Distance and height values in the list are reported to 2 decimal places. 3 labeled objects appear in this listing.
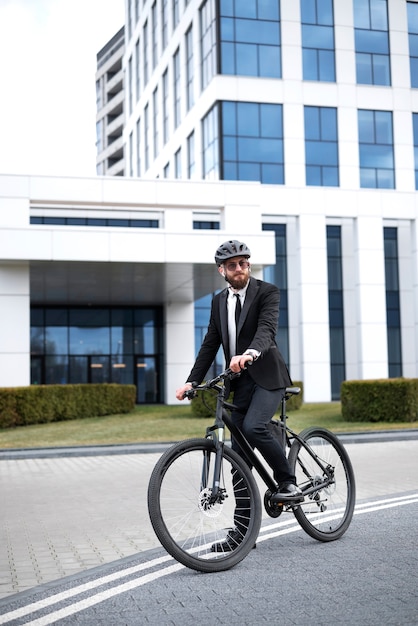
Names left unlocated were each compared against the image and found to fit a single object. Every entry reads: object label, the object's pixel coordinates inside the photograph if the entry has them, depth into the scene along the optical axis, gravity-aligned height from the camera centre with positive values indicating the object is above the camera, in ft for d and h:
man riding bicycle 18.37 +0.15
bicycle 16.76 -2.96
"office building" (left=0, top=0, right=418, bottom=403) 113.39 +22.69
